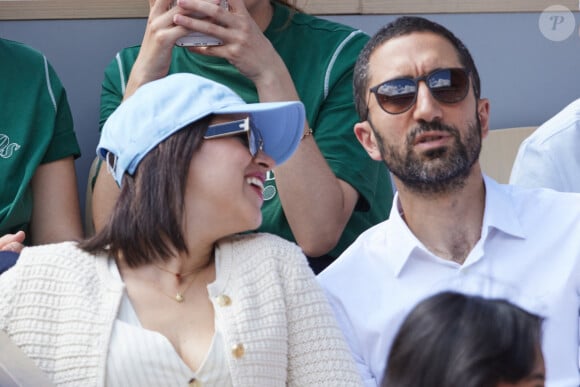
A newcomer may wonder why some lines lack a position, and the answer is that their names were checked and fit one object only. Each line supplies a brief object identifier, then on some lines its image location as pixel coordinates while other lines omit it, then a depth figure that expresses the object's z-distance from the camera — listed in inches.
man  321.8
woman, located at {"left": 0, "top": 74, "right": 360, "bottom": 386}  313.7
